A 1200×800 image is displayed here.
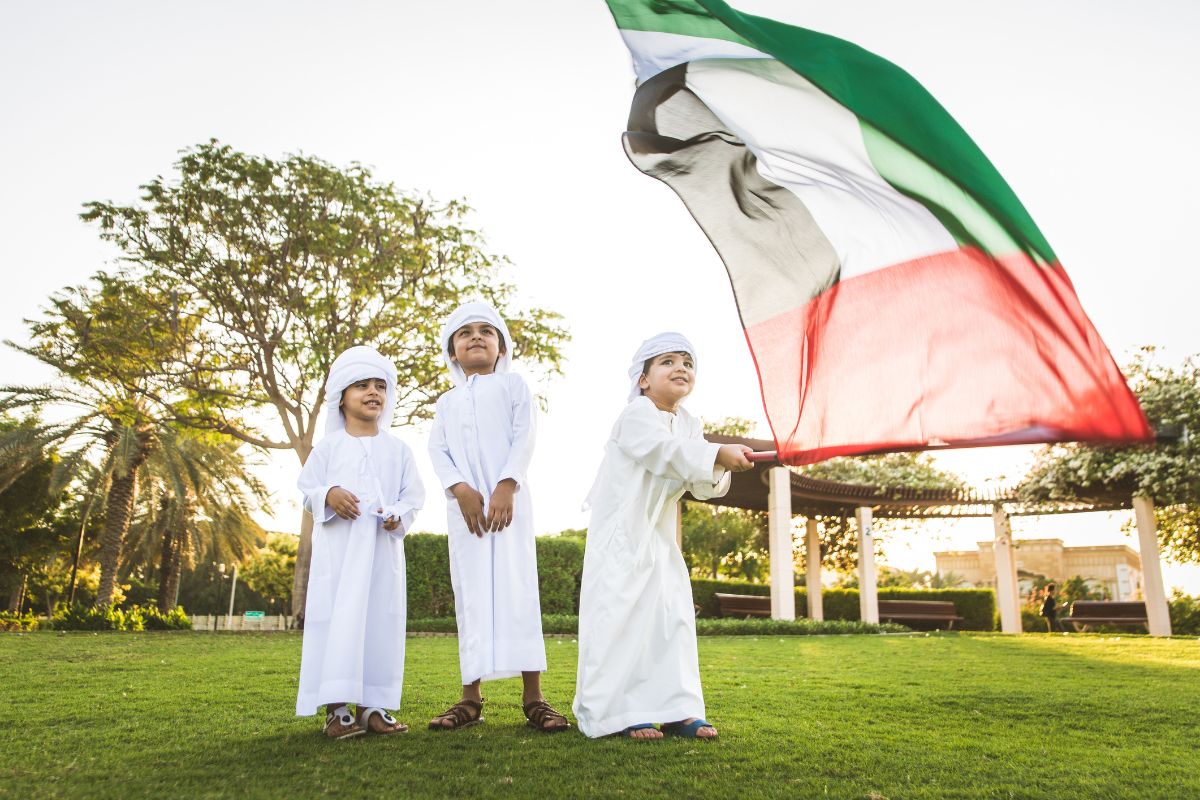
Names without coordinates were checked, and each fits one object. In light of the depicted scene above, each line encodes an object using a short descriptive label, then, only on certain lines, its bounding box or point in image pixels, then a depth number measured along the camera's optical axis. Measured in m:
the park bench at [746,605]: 21.34
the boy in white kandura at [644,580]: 3.40
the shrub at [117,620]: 14.02
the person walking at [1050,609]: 21.67
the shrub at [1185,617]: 21.05
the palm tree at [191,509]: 21.67
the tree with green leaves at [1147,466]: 15.32
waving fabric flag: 2.60
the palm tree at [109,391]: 15.14
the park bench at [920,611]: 22.20
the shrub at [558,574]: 18.16
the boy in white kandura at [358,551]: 3.54
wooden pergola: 17.62
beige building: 36.72
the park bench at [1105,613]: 19.92
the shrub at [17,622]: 17.42
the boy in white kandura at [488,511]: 3.74
